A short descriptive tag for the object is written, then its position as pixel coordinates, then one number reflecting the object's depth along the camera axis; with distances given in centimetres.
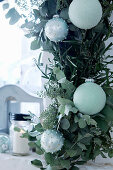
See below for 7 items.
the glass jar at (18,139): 129
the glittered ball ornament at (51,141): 97
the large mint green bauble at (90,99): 93
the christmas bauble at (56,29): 99
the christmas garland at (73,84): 95
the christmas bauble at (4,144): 133
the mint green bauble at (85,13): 94
